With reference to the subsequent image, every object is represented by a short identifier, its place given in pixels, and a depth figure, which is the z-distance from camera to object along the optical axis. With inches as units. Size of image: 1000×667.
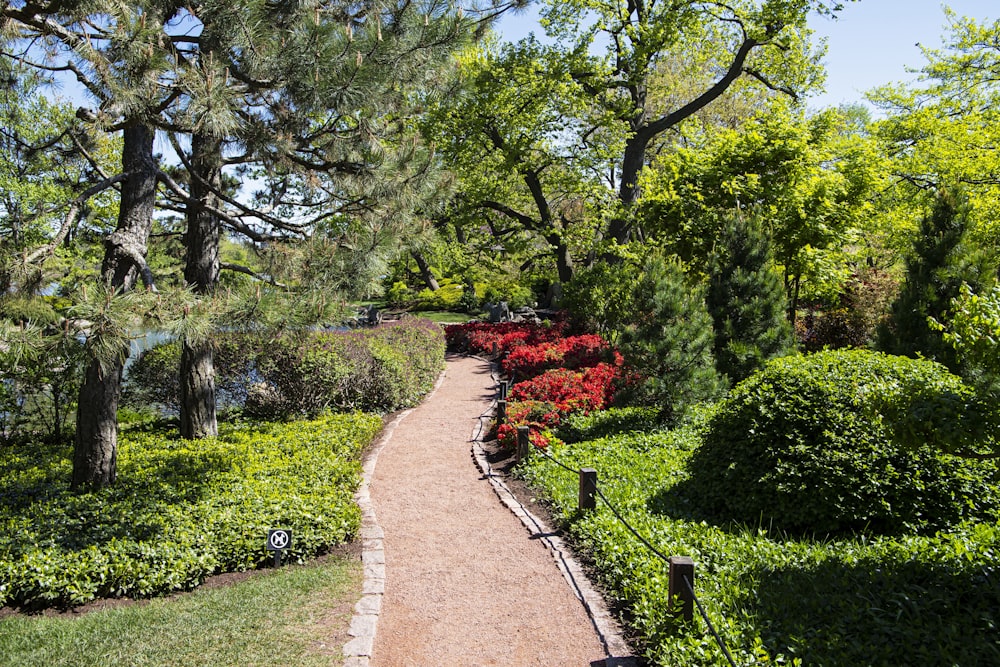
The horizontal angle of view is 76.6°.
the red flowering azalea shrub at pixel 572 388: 414.3
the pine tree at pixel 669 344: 353.4
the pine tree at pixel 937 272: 392.2
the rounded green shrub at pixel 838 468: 208.2
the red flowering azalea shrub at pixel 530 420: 369.4
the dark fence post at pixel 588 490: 248.2
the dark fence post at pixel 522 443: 338.0
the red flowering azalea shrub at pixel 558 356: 538.0
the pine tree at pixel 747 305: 407.5
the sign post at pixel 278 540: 212.5
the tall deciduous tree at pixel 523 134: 694.5
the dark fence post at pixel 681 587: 162.2
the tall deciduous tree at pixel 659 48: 662.5
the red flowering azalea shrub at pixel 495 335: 684.1
